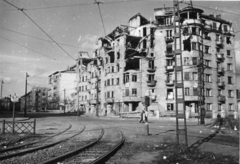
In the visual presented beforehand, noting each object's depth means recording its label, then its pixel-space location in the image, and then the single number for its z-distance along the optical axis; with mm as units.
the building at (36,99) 105000
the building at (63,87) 83850
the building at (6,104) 93200
